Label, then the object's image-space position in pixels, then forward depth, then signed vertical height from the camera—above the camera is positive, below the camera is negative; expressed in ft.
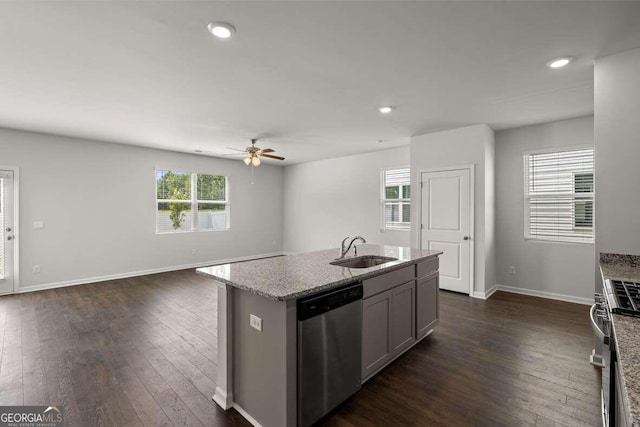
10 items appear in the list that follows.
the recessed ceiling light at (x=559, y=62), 8.40 +4.37
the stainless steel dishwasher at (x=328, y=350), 5.81 -2.98
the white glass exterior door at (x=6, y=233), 15.48 -1.23
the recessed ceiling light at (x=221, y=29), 6.81 +4.29
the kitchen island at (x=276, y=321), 5.67 -2.47
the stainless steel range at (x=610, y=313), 3.89 -2.00
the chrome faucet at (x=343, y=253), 9.39 -1.34
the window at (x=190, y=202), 21.31 +0.67
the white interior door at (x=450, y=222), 15.29 -0.59
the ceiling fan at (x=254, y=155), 16.51 +3.17
